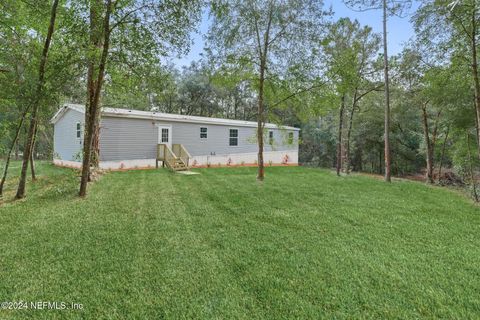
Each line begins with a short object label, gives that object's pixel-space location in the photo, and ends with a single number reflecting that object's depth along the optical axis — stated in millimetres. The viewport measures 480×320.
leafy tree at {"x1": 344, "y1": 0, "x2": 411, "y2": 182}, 4973
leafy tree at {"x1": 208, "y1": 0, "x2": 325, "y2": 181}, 7633
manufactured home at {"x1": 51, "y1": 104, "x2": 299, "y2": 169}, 10766
